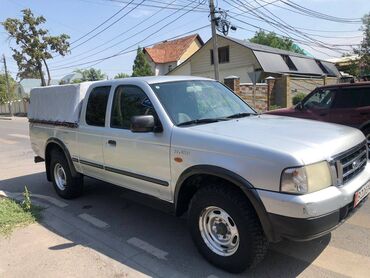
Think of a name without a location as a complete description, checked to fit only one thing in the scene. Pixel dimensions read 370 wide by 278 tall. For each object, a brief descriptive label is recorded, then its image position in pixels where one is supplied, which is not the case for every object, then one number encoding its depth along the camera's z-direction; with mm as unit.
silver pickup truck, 3299
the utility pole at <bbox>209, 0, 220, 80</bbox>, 18844
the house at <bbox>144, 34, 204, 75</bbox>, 55562
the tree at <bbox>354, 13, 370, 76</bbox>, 33000
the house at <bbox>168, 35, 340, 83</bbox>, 31484
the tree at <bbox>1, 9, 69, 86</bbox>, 45031
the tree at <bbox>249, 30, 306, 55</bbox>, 57781
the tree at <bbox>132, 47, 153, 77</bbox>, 49562
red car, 8624
